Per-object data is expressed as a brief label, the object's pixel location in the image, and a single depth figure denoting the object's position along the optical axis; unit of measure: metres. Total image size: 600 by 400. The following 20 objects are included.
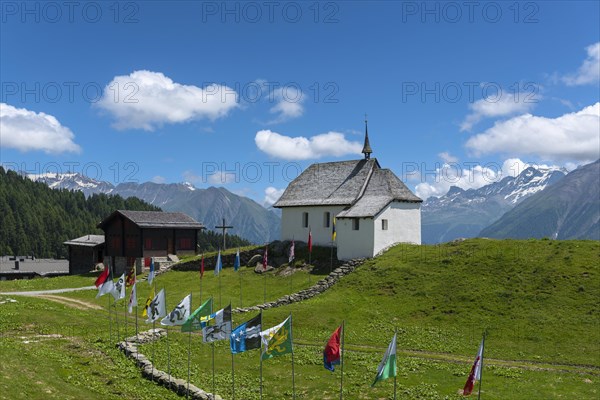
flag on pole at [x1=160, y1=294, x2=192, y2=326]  28.03
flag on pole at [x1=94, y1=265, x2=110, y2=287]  37.19
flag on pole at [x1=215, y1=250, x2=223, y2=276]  50.92
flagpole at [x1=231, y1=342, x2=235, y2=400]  24.71
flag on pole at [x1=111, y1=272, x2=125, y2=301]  36.78
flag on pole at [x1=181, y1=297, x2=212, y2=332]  26.14
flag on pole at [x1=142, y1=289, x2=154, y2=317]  31.48
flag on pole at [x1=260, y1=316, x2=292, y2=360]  22.12
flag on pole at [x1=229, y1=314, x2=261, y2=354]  23.08
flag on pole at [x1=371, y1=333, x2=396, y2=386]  19.81
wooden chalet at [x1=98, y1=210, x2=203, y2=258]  76.94
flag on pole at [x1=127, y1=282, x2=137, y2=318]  33.41
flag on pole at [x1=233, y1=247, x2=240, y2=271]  53.71
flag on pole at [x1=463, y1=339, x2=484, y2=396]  19.38
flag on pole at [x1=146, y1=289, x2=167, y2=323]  30.47
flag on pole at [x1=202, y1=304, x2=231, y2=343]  24.56
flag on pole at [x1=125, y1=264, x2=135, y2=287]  39.40
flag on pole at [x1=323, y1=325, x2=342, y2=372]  20.89
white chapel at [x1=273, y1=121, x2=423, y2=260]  58.00
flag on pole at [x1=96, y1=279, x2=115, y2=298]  36.83
